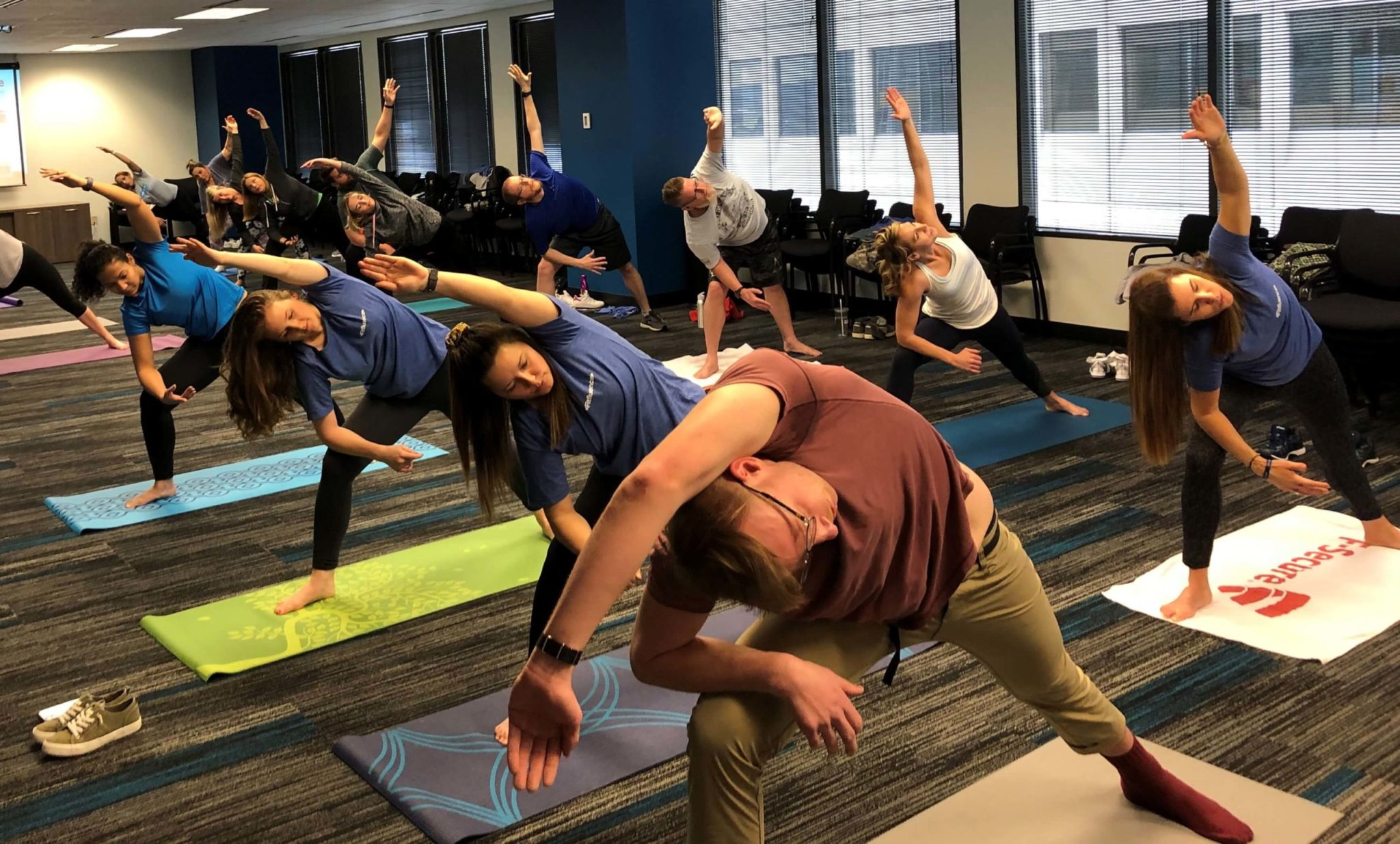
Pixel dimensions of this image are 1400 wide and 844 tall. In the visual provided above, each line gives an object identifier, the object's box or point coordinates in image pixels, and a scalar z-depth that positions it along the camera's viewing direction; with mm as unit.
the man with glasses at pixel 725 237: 6750
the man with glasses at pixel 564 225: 7770
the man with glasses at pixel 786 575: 1399
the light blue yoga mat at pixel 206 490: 4961
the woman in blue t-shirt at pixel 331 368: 3400
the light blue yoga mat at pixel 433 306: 9945
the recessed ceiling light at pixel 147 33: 12891
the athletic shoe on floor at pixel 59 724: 3029
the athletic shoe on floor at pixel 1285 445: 4781
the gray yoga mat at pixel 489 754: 2646
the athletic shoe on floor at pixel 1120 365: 6309
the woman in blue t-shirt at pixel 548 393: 2432
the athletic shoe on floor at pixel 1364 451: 4574
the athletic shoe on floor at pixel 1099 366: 6391
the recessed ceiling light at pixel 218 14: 11177
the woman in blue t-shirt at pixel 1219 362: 2998
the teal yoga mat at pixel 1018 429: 5129
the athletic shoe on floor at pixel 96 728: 3002
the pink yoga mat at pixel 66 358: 8523
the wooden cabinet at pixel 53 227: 14734
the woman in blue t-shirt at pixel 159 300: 4469
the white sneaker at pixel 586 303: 9500
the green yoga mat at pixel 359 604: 3604
